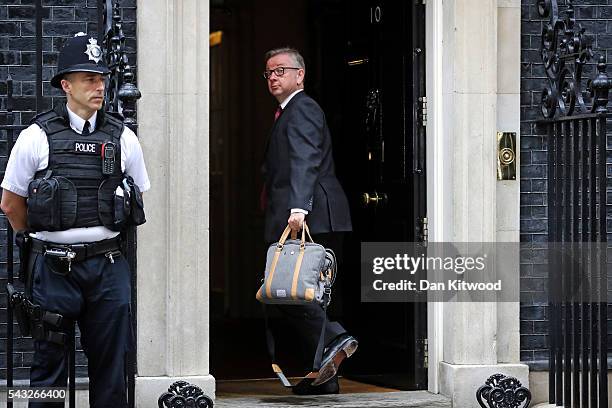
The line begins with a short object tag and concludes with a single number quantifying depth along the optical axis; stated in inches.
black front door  327.0
